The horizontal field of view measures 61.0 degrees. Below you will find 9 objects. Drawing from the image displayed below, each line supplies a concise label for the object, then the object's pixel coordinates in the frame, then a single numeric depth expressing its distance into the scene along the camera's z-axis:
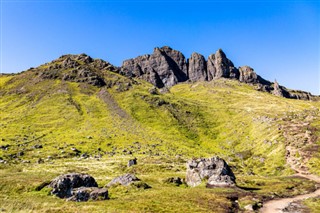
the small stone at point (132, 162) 110.18
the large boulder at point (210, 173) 70.06
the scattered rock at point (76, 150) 144.88
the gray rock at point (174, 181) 74.75
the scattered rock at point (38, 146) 149.25
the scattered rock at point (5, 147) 140.00
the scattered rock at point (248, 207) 46.88
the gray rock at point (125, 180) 62.94
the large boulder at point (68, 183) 50.97
